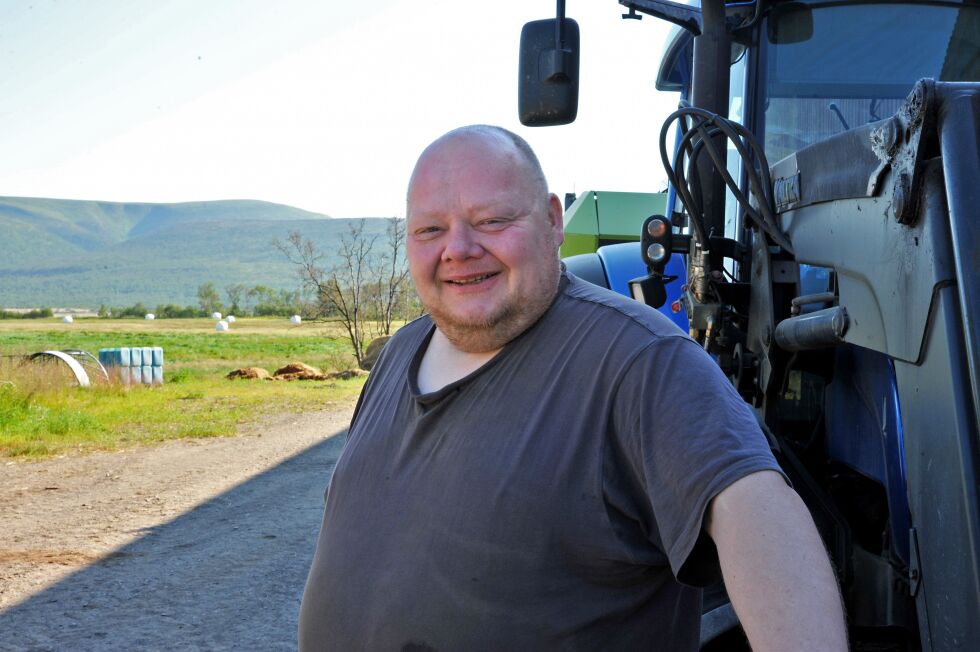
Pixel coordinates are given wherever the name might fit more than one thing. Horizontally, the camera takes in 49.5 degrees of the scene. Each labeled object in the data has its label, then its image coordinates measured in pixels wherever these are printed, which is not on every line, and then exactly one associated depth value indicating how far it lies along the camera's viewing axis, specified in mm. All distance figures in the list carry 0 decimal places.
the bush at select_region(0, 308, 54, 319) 111025
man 1573
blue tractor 2020
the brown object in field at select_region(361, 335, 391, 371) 26109
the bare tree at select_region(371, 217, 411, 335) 30016
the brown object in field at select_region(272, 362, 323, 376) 24491
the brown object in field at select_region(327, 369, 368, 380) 24292
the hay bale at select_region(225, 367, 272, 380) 23922
